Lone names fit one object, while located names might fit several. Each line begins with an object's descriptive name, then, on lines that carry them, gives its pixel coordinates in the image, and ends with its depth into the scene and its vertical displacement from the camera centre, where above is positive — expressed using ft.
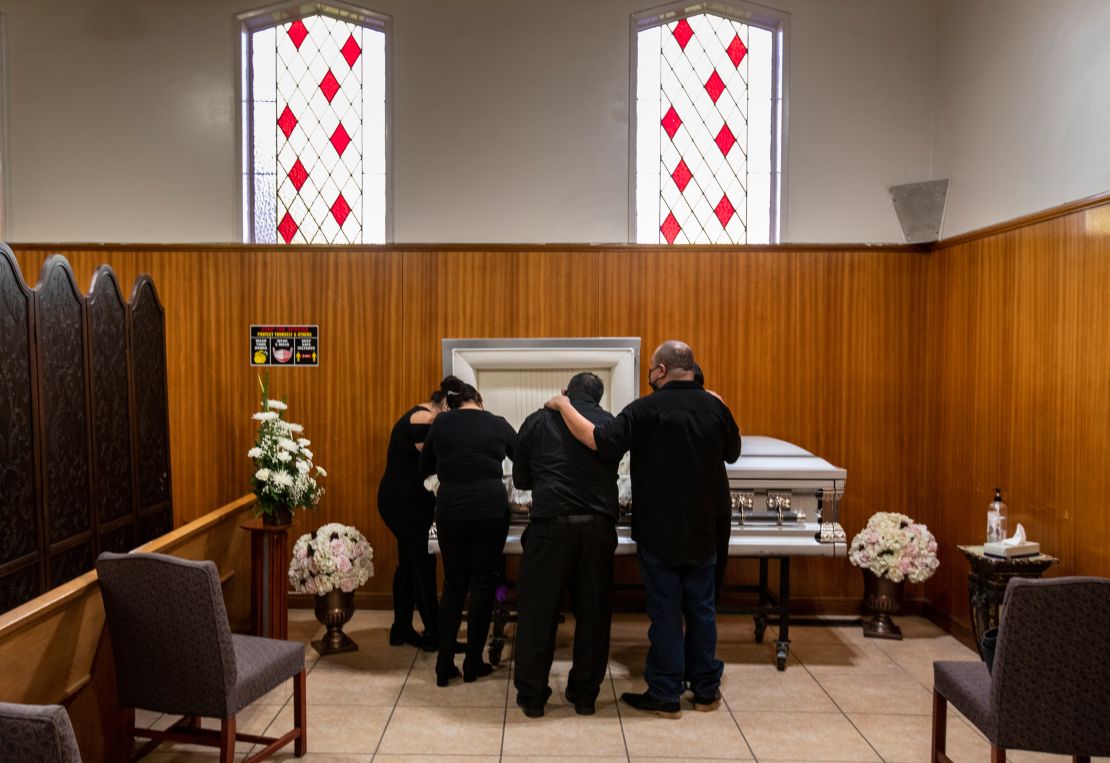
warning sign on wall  16.34 -0.04
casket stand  12.71 -2.63
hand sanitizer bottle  12.98 -2.80
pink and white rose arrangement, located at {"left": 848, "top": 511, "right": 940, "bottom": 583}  14.52 -3.68
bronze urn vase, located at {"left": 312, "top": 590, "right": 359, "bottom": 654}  13.99 -4.64
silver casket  12.77 -1.88
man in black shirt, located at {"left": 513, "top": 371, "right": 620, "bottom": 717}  11.16 -2.84
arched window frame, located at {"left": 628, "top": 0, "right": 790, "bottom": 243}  16.67 +5.64
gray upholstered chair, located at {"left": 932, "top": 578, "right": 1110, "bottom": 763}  7.93 -3.16
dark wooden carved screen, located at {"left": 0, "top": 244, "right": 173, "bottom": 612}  10.24 -1.18
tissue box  12.12 -3.04
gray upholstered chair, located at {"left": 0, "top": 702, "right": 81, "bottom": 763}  5.44 -2.57
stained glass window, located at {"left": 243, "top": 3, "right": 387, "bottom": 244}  17.10 +4.39
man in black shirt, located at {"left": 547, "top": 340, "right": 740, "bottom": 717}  11.10 -2.17
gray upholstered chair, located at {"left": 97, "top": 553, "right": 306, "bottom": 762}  8.64 -3.13
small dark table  11.96 -3.44
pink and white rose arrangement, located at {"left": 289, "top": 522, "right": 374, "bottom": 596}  13.64 -3.64
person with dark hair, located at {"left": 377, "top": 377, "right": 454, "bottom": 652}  13.52 -2.57
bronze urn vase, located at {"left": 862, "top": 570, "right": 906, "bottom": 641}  14.90 -4.71
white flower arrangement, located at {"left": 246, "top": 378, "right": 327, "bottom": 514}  12.32 -1.91
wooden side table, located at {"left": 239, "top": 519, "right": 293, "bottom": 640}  12.54 -3.57
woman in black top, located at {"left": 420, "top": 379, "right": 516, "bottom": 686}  11.94 -2.37
